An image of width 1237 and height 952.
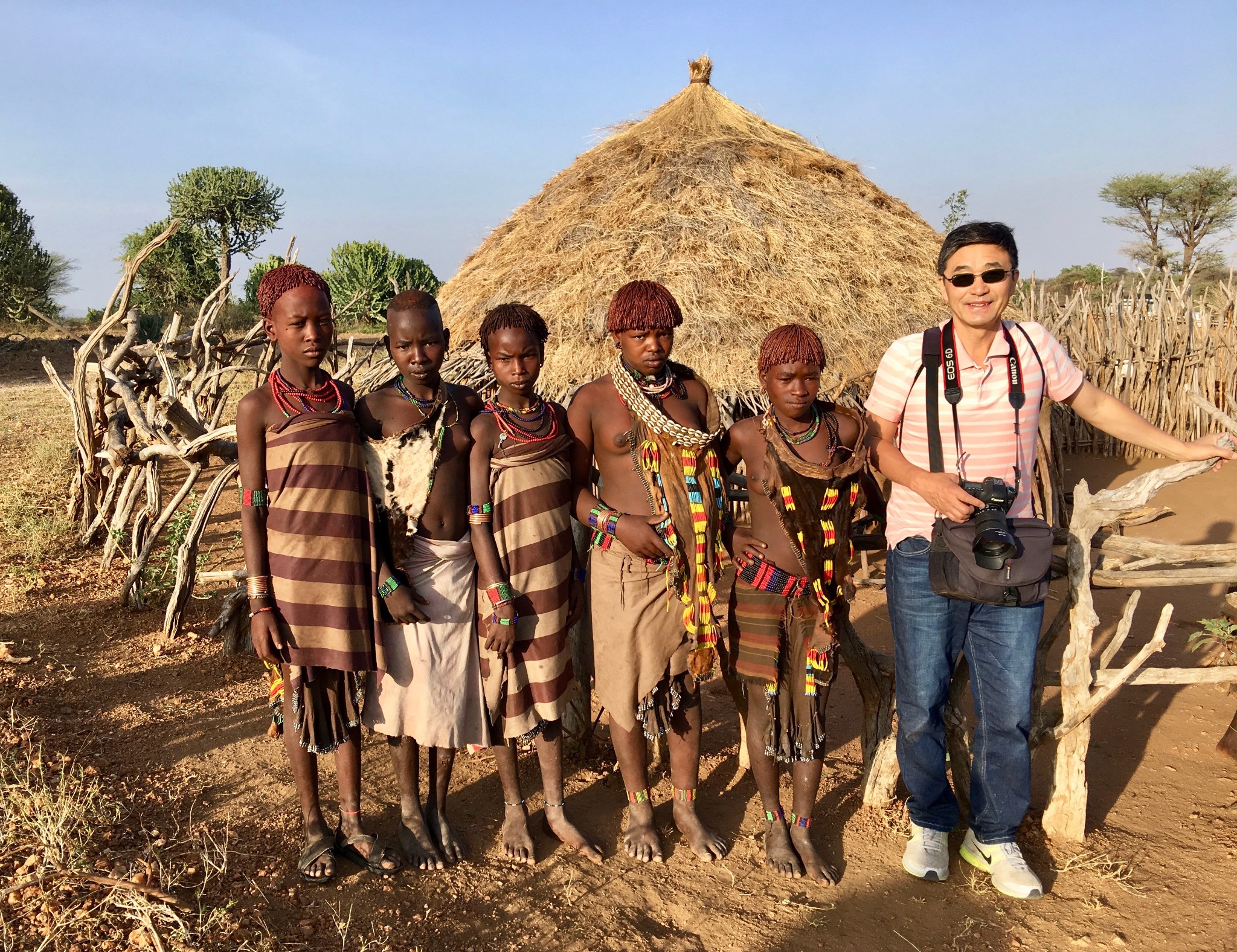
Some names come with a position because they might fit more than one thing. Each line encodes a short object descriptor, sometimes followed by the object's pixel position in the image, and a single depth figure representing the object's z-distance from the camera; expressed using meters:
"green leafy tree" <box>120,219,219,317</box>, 21.61
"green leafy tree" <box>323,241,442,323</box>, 21.02
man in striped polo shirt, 2.22
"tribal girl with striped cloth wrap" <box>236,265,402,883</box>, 2.23
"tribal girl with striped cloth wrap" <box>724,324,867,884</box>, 2.36
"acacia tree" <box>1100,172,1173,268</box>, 24.09
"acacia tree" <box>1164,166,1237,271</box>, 23.23
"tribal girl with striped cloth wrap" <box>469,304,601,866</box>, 2.40
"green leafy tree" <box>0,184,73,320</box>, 19.14
